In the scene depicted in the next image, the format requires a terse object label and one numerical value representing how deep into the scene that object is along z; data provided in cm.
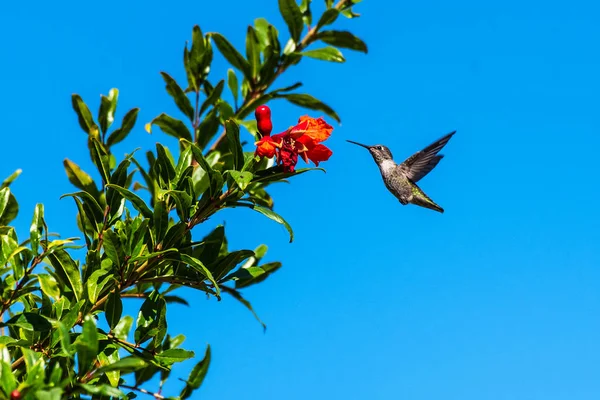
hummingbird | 981
